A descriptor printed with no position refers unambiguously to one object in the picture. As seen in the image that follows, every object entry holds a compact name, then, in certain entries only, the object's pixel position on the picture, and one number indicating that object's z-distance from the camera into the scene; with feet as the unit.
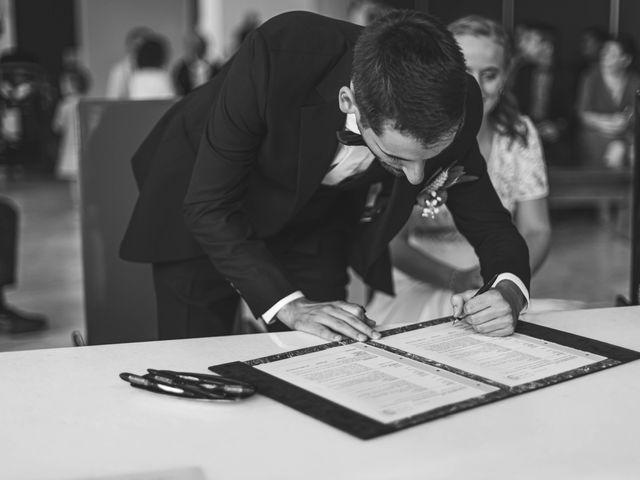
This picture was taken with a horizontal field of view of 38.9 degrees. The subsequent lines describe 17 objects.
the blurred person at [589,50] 23.61
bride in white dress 7.62
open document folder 3.58
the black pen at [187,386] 3.70
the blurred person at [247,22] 28.65
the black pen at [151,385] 3.74
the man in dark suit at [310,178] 4.34
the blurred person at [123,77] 22.88
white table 3.11
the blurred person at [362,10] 19.89
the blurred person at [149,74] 20.43
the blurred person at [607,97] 20.72
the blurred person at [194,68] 22.43
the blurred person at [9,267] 12.50
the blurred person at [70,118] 26.68
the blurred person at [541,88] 23.17
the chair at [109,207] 7.04
